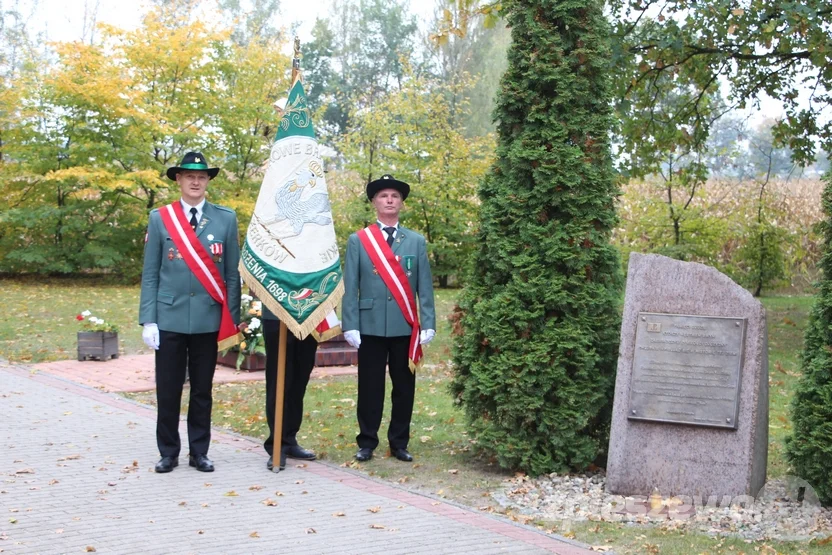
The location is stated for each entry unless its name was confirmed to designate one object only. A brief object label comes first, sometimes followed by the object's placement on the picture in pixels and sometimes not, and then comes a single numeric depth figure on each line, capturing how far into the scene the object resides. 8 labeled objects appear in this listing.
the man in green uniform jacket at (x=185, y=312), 6.59
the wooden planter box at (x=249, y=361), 11.48
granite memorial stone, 5.93
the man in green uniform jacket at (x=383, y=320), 6.90
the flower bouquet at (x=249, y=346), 11.20
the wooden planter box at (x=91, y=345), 11.95
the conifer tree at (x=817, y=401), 5.68
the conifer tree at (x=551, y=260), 6.41
